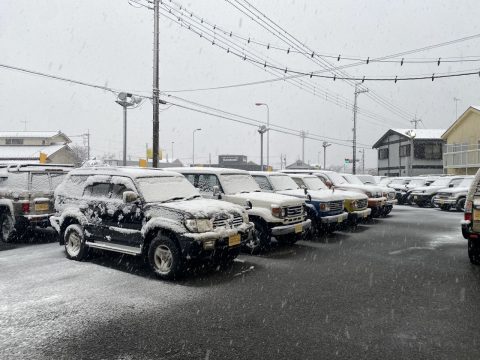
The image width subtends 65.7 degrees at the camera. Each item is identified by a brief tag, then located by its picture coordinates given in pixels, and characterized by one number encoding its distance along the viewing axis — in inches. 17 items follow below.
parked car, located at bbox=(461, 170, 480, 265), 271.9
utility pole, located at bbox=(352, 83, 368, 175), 1357.2
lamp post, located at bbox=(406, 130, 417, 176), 1587.8
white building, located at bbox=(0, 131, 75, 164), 1808.7
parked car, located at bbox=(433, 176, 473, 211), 740.0
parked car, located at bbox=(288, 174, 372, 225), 472.7
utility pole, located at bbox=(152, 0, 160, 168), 588.6
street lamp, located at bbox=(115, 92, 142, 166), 788.0
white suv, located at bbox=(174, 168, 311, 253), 334.0
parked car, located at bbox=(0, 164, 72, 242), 370.3
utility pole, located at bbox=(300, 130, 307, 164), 2410.7
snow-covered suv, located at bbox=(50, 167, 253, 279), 247.8
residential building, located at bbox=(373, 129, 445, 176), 1749.5
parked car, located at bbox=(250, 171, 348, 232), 412.8
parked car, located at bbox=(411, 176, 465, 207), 817.5
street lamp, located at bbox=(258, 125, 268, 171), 1350.9
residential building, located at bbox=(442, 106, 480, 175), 1274.6
